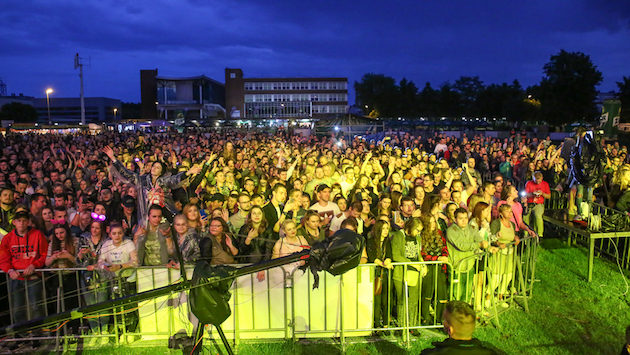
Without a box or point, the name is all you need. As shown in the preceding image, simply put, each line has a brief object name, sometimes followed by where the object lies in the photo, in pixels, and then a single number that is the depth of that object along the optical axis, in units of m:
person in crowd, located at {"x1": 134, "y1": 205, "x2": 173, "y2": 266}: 5.04
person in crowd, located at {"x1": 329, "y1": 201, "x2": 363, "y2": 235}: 6.18
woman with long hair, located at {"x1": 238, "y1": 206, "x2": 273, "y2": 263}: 5.42
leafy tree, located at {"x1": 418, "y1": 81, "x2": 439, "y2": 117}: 62.66
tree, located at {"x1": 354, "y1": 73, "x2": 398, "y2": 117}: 82.97
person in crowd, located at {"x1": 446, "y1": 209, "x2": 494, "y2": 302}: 5.37
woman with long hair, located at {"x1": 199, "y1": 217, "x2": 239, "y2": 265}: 4.95
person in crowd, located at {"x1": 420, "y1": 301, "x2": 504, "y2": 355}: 2.69
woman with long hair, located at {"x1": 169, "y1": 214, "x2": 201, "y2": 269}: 4.94
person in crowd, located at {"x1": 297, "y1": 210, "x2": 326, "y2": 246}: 5.34
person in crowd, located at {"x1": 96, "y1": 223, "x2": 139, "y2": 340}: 4.89
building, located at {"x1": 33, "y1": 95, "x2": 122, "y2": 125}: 126.69
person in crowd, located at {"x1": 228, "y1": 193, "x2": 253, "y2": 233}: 6.22
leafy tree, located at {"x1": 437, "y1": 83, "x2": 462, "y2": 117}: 62.72
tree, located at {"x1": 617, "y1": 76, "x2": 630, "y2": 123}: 39.12
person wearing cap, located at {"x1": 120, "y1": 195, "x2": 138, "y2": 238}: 6.53
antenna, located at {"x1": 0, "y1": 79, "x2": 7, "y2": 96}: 117.06
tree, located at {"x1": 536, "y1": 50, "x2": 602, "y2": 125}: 38.78
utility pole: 39.83
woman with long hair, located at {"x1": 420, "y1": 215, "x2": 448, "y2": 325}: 5.31
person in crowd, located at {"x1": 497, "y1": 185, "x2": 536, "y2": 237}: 6.59
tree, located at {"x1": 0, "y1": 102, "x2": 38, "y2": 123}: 76.25
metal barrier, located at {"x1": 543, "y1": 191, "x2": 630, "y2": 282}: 6.89
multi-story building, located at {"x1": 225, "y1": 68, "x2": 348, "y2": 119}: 96.38
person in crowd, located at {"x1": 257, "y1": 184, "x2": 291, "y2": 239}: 6.39
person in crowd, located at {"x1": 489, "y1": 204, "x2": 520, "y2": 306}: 5.66
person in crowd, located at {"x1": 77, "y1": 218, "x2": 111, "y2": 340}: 4.88
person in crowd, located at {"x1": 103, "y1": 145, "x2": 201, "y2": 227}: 6.19
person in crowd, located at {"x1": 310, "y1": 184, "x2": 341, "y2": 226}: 6.52
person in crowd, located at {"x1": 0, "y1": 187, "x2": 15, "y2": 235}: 6.57
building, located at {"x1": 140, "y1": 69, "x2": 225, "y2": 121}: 89.81
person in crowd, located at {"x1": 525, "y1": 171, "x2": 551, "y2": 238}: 8.71
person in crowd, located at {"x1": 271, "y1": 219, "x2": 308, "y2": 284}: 5.00
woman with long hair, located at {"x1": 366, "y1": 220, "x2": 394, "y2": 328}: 5.21
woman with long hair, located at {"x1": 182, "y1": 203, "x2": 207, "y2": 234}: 5.44
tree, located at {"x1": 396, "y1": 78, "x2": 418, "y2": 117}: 63.84
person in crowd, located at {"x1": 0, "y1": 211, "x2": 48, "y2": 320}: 4.81
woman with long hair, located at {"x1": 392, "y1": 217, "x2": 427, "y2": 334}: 5.09
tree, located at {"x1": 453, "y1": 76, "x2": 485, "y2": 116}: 63.00
